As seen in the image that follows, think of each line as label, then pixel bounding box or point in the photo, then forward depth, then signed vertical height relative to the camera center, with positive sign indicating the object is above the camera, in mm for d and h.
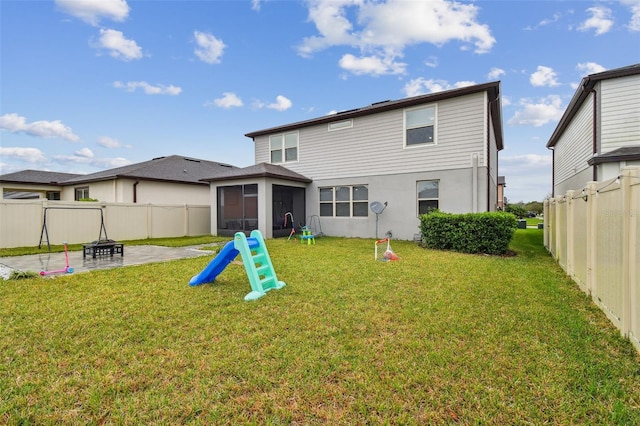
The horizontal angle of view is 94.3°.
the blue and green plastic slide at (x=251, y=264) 4535 -886
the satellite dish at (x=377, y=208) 11555 +82
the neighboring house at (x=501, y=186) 34625 +2690
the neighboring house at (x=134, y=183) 15629 +1704
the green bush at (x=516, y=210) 29359 -109
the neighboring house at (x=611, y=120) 8805 +2759
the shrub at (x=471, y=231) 8234 -641
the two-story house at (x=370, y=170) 10266 +1622
